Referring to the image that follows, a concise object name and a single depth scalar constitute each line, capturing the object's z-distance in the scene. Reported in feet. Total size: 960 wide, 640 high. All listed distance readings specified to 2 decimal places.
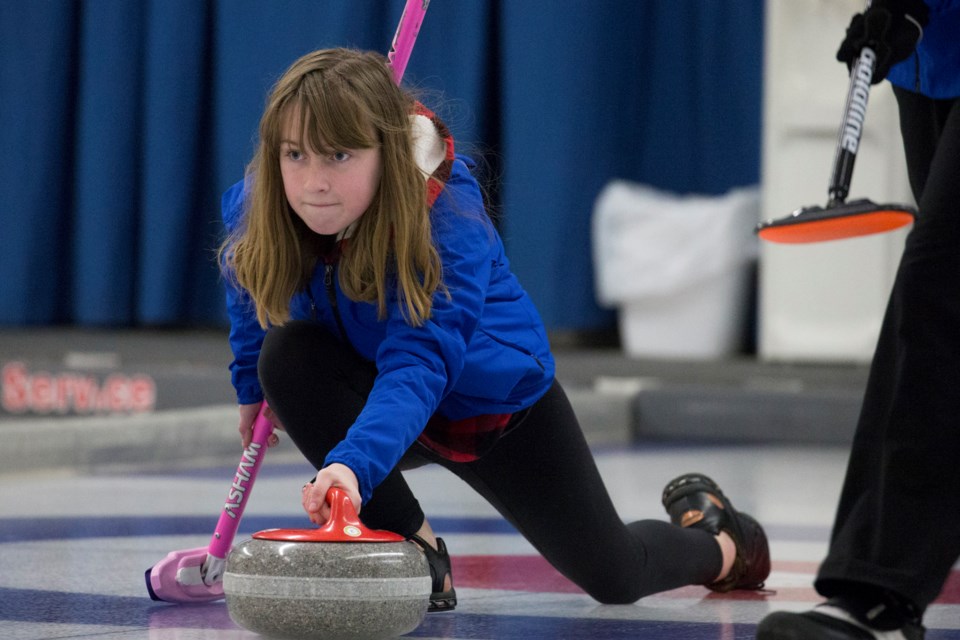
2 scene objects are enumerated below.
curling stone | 38.64
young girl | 39.30
